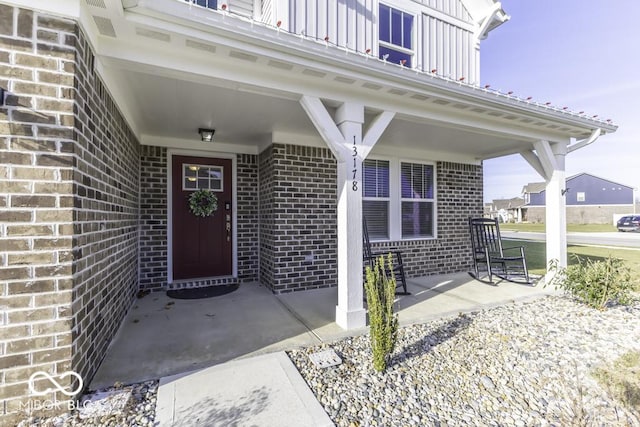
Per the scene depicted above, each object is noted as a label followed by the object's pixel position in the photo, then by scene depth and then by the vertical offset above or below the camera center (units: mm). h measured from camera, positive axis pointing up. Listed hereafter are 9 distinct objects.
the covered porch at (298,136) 2225 +1147
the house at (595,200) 27375 +1400
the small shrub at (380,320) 2113 -772
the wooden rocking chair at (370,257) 3995 -597
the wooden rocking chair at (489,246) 4929 -572
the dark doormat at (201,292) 4055 -1112
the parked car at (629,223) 18688 -619
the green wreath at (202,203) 4434 +202
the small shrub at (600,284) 3441 -855
